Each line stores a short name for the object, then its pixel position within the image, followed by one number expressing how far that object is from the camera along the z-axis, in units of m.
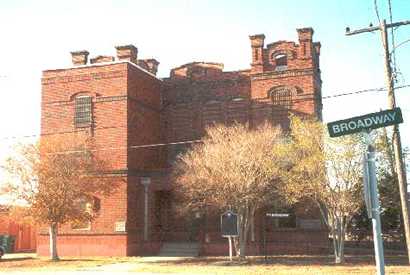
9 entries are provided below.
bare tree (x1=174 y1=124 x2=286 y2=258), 25.27
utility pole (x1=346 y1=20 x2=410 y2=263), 16.67
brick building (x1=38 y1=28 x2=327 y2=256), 31.61
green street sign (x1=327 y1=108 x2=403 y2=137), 8.51
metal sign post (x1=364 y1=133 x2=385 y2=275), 7.99
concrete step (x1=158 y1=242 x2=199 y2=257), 31.53
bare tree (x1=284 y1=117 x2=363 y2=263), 23.86
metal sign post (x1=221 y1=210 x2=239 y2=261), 23.69
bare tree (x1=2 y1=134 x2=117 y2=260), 27.61
